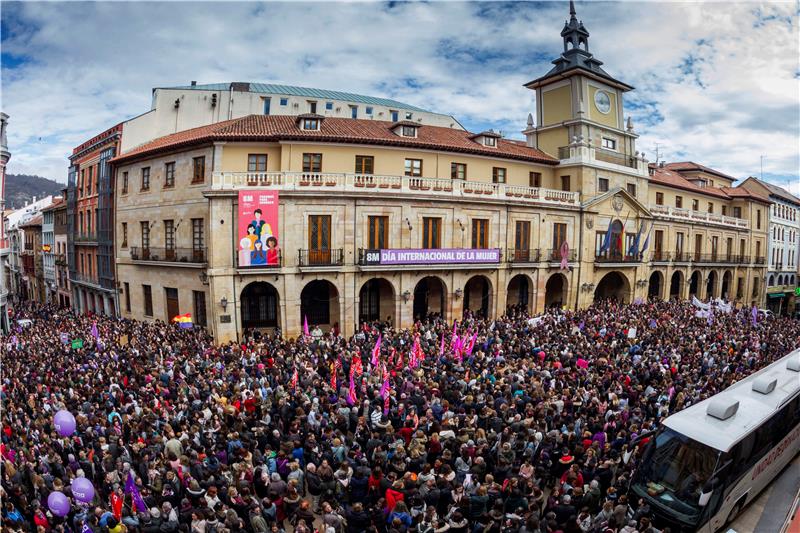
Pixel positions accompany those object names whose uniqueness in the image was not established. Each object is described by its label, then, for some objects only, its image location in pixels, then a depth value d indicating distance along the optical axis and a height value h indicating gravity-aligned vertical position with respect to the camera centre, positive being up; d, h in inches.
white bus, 364.5 -169.4
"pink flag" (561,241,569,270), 1309.4 -18.0
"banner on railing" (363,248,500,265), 1027.9 -23.1
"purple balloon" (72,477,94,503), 369.5 -192.7
